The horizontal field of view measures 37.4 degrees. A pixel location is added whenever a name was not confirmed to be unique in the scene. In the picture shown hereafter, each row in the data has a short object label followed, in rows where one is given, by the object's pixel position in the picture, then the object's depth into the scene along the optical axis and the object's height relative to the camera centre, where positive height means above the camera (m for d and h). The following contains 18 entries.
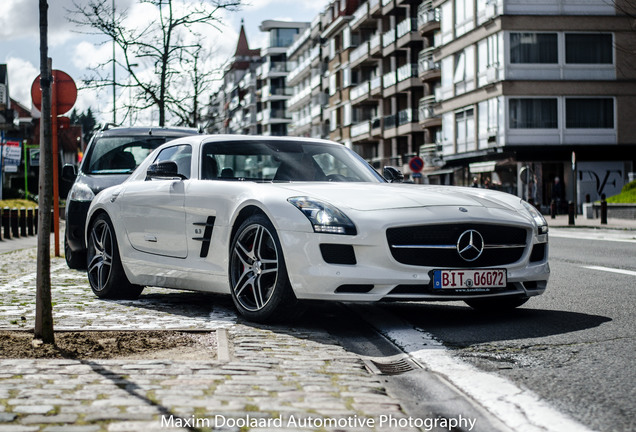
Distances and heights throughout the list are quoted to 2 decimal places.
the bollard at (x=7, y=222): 23.67 -0.34
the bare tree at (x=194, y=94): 27.83 +3.75
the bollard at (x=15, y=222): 24.25 -0.37
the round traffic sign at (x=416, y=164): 33.78 +1.43
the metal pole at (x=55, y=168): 14.61 +0.69
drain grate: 5.01 -0.89
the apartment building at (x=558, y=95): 46.00 +5.29
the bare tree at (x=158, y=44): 25.47 +4.49
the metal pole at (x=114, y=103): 27.02 +3.37
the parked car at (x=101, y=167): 12.37 +0.57
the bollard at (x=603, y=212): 29.98 -0.35
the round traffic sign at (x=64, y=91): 14.55 +1.81
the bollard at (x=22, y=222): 25.07 -0.38
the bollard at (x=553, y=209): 37.66 -0.31
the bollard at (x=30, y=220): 25.76 -0.33
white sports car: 6.30 -0.20
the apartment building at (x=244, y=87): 132.25 +17.74
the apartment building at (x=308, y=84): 92.62 +12.95
